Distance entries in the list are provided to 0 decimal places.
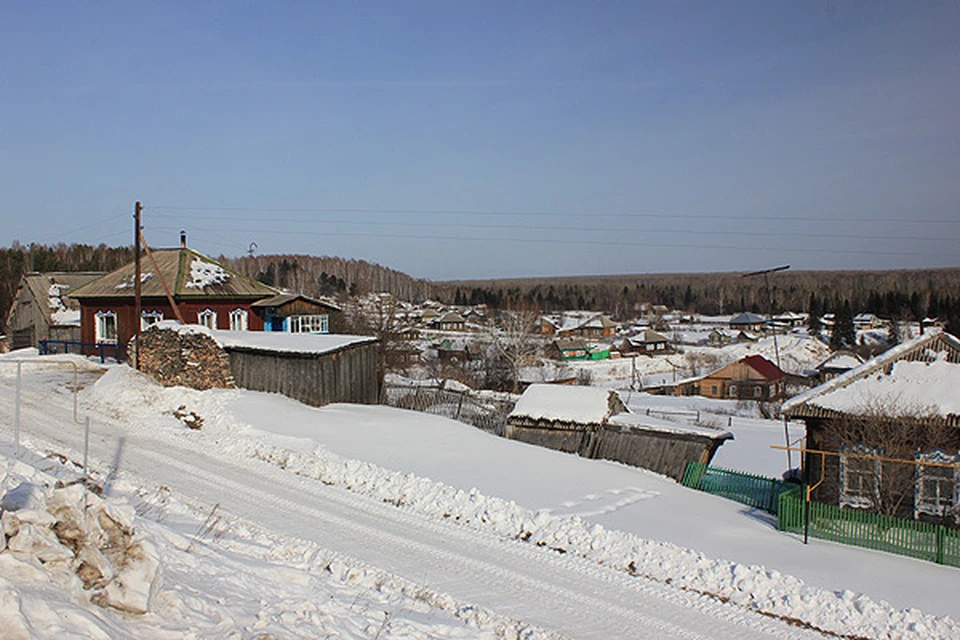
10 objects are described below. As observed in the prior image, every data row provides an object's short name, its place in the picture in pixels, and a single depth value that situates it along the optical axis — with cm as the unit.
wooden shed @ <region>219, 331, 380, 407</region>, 2406
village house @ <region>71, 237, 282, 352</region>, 3525
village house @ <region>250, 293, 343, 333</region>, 3738
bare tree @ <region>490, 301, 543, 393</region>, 5278
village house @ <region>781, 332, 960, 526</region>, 1719
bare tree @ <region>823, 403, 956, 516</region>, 1717
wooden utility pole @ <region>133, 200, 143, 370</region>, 2984
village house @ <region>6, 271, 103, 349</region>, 4847
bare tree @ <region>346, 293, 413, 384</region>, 4878
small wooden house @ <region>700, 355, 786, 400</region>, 6744
